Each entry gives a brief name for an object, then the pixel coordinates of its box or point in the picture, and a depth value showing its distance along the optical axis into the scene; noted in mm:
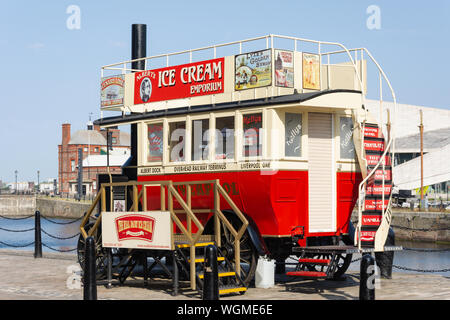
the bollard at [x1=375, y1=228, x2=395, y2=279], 14477
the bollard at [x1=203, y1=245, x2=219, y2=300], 9609
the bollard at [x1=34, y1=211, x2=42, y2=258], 19797
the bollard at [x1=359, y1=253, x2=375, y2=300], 9023
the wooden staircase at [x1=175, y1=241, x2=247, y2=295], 11875
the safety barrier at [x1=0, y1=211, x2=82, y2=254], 19797
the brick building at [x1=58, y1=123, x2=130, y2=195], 114812
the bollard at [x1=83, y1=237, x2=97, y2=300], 10695
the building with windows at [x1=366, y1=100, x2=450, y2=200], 77688
